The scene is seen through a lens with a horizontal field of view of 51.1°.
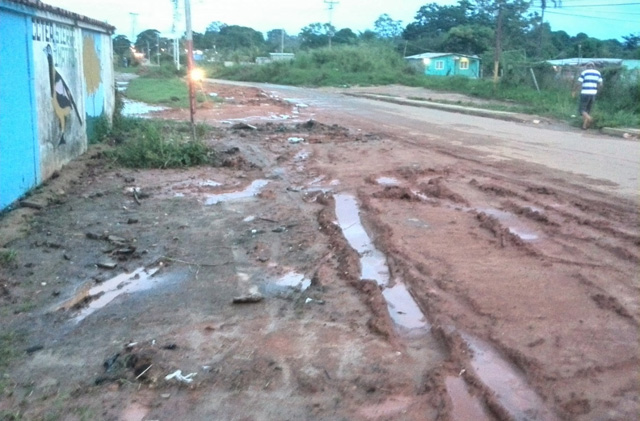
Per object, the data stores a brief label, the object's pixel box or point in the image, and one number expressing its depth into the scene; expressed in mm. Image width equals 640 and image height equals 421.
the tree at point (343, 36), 99562
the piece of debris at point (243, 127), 18250
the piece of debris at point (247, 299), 5723
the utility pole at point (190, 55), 13500
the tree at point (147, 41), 109331
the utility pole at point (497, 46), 34781
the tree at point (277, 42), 107812
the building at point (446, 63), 68188
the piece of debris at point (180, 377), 4336
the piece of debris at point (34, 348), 4844
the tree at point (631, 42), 71500
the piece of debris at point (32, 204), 8672
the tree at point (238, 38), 109875
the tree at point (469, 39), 70562
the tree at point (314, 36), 100800
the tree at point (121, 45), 92431
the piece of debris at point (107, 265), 6758
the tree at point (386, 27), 107438
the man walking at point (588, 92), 19828
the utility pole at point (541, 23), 55000
